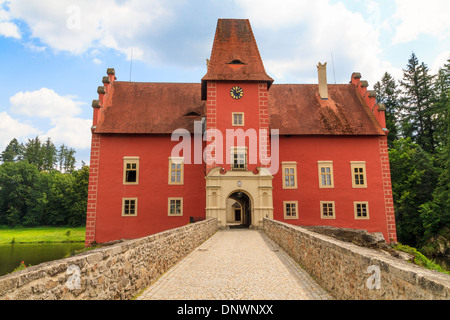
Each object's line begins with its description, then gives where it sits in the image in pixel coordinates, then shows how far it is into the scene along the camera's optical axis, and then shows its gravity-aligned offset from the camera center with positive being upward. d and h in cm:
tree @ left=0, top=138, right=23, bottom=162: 7094 +1095
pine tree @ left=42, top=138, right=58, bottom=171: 7406 +1029
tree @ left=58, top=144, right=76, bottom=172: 8200 +1102
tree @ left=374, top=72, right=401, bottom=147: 3762 +1277
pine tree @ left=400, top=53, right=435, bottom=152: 3522 +1082
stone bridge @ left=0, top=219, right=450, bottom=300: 337 -127
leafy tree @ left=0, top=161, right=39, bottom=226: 5381 +204
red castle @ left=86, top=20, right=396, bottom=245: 2166 +284
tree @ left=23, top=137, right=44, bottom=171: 7131 +1095
